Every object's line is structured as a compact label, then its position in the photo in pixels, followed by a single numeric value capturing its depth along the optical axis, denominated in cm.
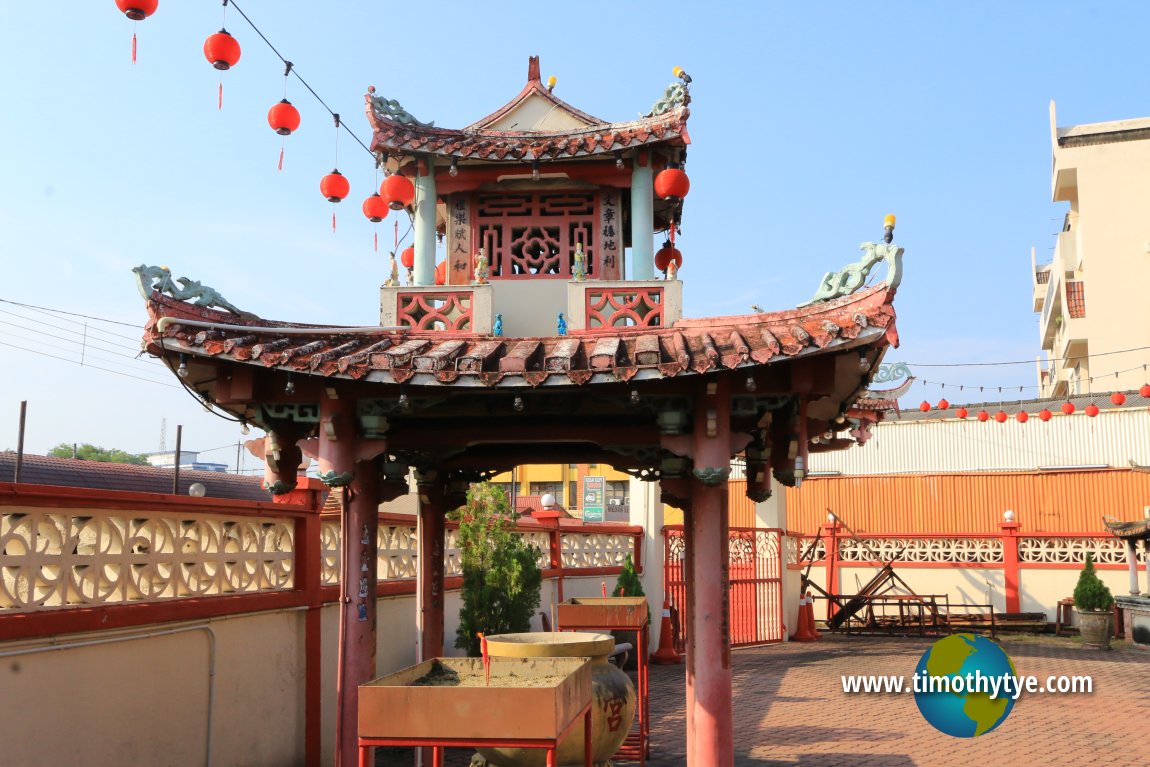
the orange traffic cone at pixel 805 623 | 2230
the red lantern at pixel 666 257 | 1120
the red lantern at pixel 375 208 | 1167
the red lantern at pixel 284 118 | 1012
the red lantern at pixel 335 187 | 1130
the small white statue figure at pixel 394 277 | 853
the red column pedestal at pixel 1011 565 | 2498
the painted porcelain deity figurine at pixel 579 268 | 866
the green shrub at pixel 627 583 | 1725
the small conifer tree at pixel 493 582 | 1194
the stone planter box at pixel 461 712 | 529
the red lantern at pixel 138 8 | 786
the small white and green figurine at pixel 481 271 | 855
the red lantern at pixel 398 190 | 935
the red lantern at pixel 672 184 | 927
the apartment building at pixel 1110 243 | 3628
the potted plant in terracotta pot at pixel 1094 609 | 2116
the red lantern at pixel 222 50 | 897
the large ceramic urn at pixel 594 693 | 711
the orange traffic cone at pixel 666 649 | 1822
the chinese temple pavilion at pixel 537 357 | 710
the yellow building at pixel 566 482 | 6178
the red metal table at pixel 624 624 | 1011
